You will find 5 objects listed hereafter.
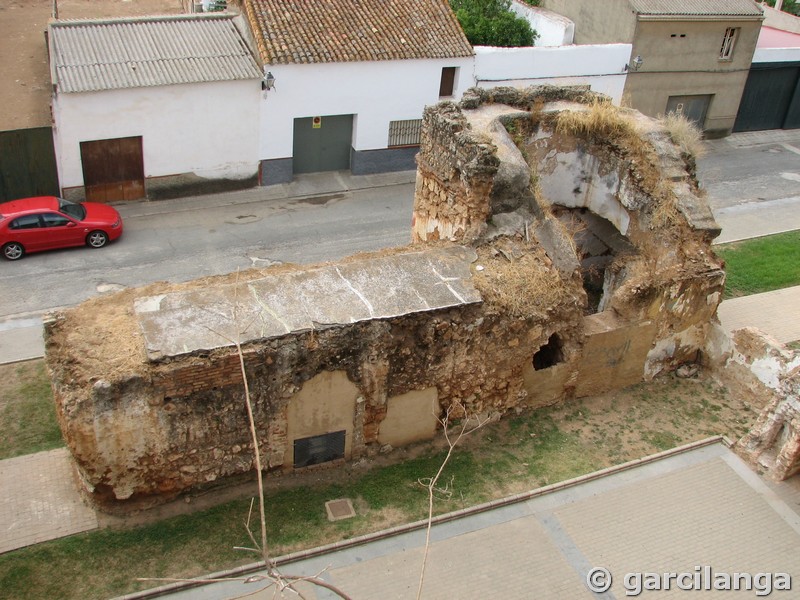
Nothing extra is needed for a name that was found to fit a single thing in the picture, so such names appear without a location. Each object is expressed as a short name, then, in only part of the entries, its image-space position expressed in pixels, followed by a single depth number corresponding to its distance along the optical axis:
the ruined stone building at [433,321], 10.68
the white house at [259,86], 19.70
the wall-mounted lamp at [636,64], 24.50
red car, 17.78
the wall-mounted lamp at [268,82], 20.44
